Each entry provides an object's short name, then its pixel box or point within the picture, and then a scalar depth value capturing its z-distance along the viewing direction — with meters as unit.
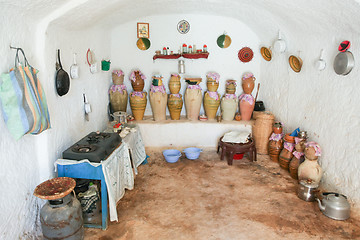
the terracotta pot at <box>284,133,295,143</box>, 3.58
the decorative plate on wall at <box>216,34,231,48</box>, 4.67
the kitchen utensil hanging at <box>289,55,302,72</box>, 3.71
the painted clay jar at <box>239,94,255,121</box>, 4.54
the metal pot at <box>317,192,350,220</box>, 2.57
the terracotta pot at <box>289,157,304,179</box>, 3.44
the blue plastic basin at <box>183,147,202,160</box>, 4.07
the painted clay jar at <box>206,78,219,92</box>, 4.46
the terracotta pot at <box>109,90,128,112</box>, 4.41
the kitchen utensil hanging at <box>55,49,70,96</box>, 2.56
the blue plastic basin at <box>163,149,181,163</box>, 3.95
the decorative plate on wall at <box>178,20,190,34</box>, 4.64
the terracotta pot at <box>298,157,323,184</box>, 3.10
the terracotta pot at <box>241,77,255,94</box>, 4.55
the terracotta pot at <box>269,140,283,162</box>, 3.93
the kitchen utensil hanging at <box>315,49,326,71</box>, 3.20
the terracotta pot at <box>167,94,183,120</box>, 4.47
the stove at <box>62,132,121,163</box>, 2.42
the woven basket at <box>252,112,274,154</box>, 4.14
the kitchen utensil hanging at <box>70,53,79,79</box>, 2.88
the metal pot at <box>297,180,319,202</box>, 2.90
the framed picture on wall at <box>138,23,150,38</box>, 4.62
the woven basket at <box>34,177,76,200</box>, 1.97
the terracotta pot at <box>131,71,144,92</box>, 4.45
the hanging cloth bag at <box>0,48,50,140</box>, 1.80
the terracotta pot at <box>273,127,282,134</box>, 3.91
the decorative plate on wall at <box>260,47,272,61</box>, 4.48
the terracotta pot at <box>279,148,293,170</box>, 3.63
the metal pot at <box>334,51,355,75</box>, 2.73
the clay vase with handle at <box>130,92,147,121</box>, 4.45
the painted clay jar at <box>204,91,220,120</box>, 4.52
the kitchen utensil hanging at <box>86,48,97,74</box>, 3.43
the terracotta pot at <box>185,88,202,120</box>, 4.47
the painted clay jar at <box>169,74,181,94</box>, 4.48
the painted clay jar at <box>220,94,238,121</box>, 4.50
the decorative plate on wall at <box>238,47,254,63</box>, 4.73
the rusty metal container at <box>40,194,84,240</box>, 2.03
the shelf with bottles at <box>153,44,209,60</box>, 4.55
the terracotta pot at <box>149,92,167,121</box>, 4.40
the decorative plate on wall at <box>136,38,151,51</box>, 4.66
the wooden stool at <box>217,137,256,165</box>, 3.88
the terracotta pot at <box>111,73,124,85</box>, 4.41
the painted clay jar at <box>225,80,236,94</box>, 4.51
